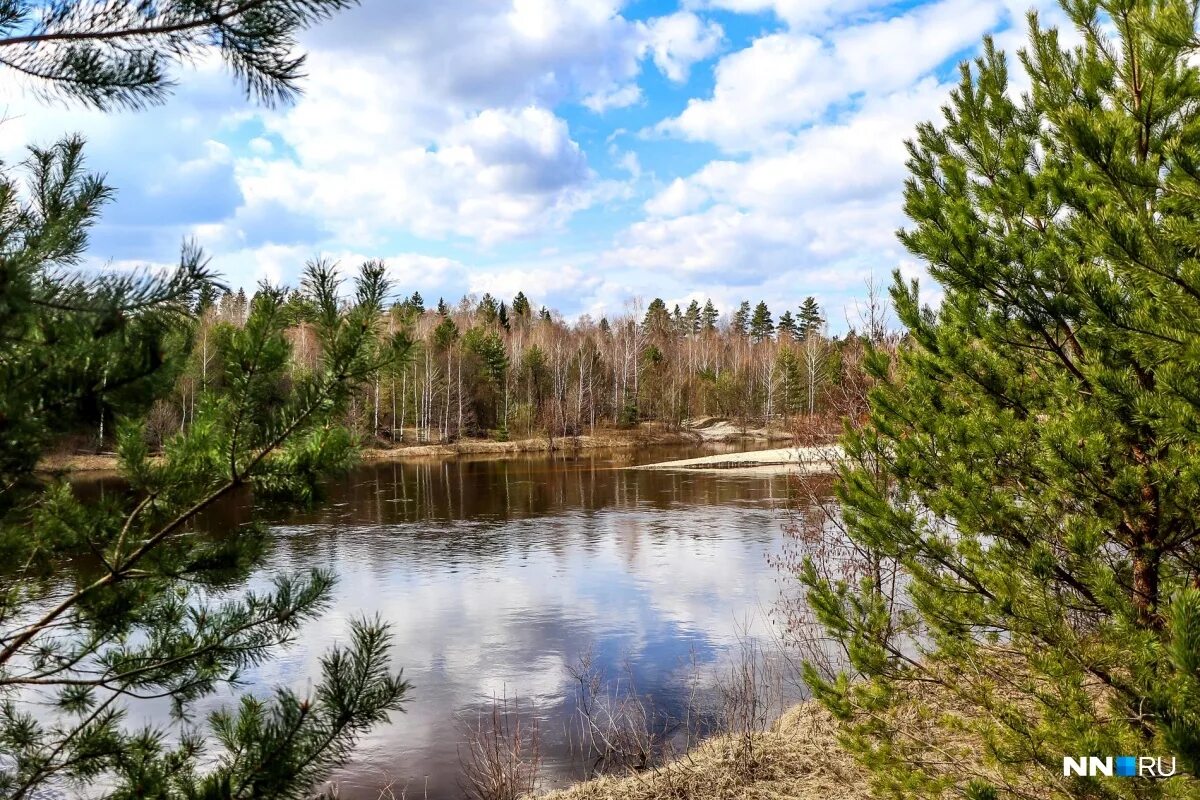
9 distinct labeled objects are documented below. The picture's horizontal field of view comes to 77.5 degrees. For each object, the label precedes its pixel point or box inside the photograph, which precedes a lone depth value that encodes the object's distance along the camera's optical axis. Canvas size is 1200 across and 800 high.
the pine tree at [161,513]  1.83
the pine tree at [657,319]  71.41
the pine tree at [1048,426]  2.61
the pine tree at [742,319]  94.28
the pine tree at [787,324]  90.91
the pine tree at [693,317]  90.78
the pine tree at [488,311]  64.88
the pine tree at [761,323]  90.75
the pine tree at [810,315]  80.05
